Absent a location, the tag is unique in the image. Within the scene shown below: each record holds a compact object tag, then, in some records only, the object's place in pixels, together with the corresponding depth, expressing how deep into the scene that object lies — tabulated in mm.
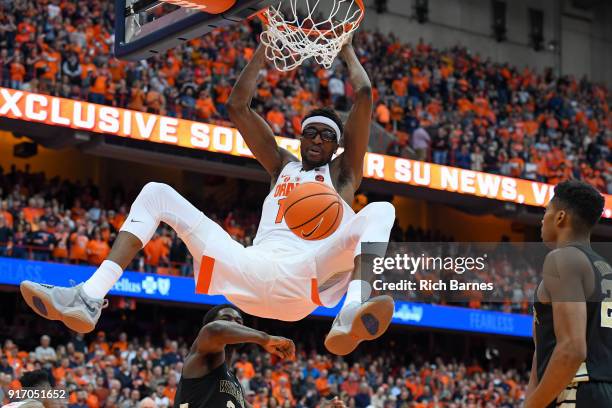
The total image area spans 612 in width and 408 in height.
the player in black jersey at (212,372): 6714
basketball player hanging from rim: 6086
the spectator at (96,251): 18766
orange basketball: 6488
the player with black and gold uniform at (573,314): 4488
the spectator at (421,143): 24797
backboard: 7004
